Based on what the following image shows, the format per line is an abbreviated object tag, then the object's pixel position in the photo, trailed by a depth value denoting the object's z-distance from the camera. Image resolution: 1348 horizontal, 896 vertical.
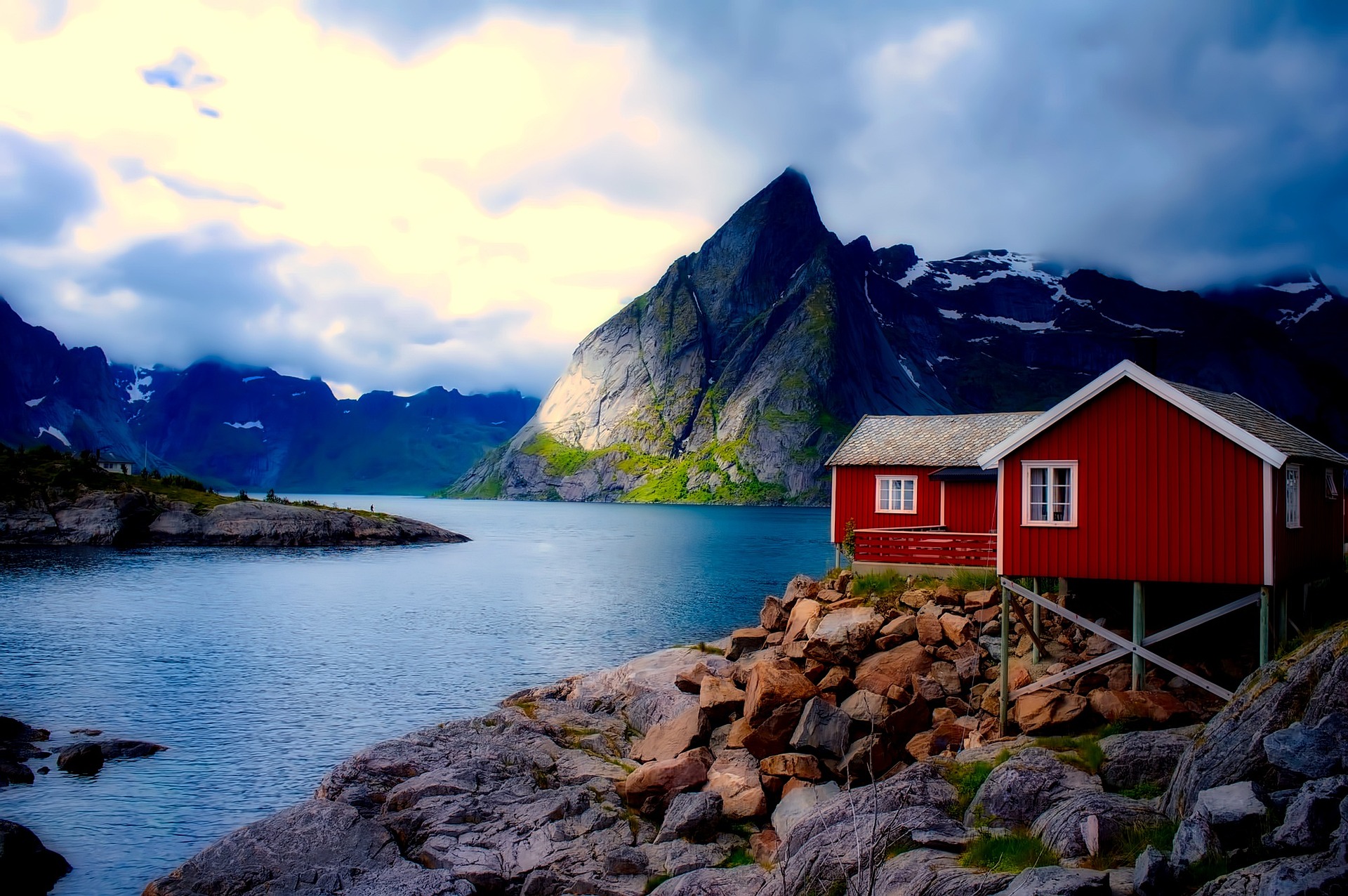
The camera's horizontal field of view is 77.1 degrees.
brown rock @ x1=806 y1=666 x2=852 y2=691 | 22.34
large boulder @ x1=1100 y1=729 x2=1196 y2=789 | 15.62
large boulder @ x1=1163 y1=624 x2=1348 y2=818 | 11.93
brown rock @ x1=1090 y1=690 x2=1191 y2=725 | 18.59
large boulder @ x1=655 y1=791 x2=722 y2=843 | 17.34
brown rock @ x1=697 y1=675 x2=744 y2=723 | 22.50
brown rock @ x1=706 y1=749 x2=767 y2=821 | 17.80
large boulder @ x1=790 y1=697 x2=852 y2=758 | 19.05
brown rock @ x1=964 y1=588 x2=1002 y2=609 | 27.11
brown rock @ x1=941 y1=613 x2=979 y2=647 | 25.50
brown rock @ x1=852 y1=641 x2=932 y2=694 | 23.39
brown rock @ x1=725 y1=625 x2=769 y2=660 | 33.19
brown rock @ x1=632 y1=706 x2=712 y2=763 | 22.09
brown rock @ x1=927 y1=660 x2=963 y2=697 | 23.39
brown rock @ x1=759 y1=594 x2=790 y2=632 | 34.59
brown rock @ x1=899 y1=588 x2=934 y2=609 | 28.88
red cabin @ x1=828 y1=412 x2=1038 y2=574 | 36.69
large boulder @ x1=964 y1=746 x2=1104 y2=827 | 14.67
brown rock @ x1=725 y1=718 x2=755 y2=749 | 20.59
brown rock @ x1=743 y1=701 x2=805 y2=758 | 19.80
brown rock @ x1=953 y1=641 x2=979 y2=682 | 23.94
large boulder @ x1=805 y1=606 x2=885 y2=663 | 24.92
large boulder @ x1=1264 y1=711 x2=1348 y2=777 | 11.02
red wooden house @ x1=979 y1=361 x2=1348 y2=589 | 20.47
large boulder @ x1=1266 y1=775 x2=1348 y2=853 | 9.41
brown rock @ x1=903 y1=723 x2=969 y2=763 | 19.91
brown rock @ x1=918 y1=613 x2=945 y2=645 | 25.78
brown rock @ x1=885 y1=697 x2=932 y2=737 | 20.36
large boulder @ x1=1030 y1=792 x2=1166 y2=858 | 12.27
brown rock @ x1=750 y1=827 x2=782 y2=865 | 16.18
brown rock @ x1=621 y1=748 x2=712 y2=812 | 19.09
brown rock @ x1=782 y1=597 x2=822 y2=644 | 30.58
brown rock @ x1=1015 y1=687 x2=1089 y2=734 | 19.47
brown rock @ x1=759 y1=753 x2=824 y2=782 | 18.44
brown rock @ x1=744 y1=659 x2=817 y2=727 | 20.91
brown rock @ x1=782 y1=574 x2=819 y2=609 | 35.06
